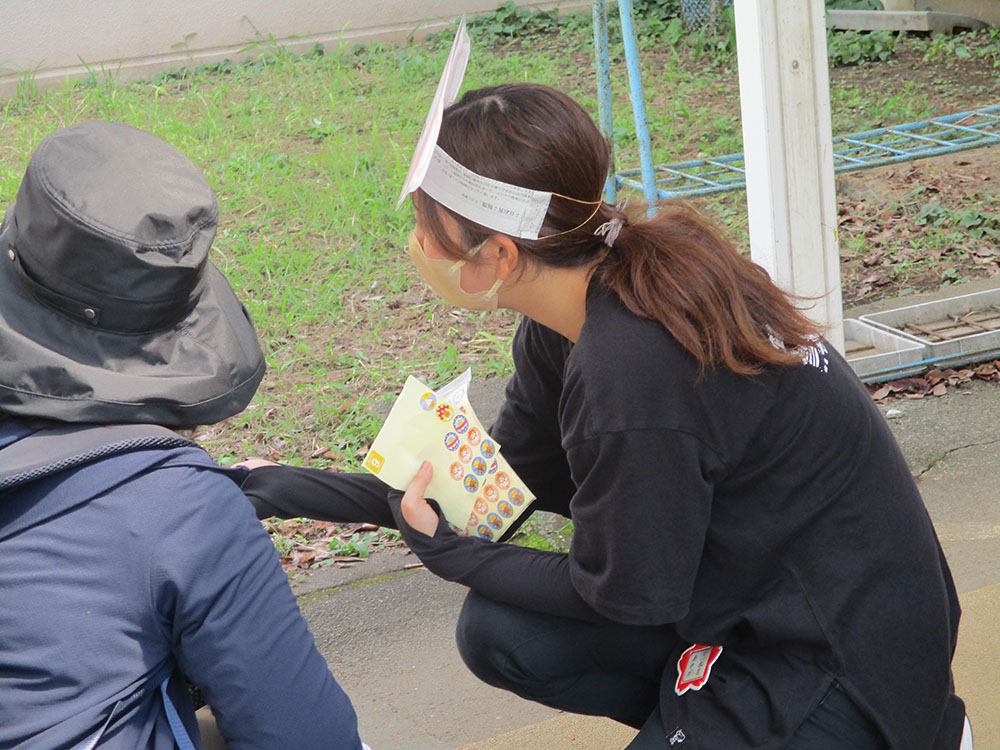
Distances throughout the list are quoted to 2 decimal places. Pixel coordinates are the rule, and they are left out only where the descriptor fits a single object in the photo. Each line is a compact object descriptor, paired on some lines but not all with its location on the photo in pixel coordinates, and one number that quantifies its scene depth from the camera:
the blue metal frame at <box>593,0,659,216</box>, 3.51
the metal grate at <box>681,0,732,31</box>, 8.19
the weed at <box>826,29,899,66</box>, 7.62
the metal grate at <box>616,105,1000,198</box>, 3.86
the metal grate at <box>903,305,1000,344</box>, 3.69
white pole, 2.72
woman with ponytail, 1.50
